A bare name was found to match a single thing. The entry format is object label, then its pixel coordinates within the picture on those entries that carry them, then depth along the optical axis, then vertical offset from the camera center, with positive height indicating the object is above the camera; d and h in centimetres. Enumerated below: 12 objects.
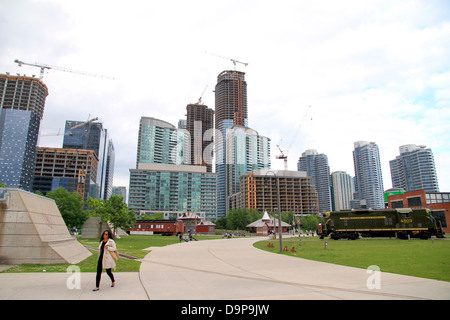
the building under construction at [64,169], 17475 +3186
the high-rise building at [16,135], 16138 +5043
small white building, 8279 -298
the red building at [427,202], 6681 +381
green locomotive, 3822 -122
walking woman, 925 -127
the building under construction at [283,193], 17412 +1487
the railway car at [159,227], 7450 -292
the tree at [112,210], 4775 +120
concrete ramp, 1394 -97
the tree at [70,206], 5922 +241
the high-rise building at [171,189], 16688 +1707
